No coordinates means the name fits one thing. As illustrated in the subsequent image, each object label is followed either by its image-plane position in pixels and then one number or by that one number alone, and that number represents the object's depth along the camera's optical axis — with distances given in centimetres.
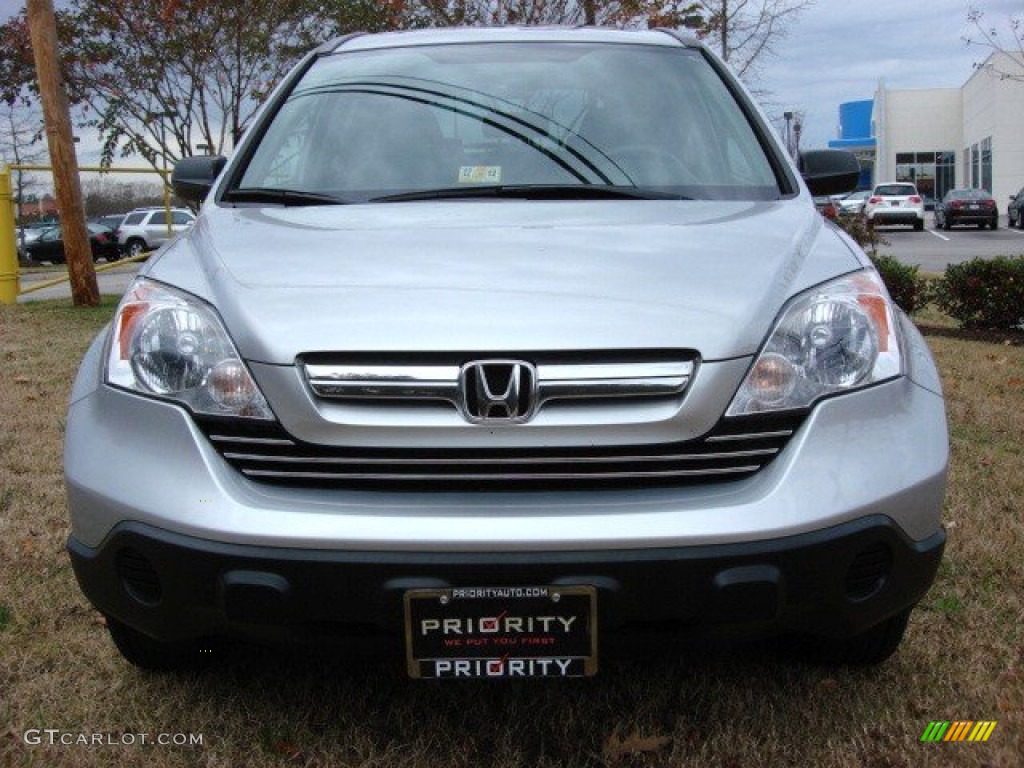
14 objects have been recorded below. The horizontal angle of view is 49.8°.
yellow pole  1286
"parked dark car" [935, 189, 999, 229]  3400
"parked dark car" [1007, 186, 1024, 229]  3447
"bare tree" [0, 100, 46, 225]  3291
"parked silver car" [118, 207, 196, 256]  2961
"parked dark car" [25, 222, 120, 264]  2891
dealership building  5959
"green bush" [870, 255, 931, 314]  1020
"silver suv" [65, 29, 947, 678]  193
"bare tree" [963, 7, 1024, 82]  4138
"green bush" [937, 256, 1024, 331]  955
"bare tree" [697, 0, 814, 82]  1529
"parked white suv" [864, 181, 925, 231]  3550
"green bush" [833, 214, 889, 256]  1113
